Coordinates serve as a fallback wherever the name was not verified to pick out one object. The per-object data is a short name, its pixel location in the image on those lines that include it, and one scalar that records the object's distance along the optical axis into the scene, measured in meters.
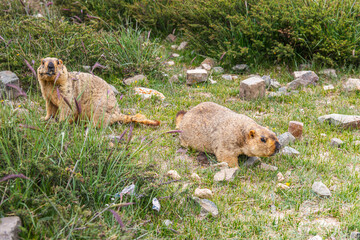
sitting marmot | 4.79
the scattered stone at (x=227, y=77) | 7.45
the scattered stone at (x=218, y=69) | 7.70
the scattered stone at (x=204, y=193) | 3.84
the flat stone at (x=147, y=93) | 6.60
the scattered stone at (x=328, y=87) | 6.82
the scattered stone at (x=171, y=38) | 9.19
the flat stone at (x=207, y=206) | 3.59
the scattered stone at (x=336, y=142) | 4.98
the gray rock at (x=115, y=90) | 6.48
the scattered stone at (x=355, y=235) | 3.21
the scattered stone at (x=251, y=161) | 4.58
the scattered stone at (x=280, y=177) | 4.23
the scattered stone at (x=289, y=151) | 4.73
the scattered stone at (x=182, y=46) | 8.81
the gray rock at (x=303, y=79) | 6.94
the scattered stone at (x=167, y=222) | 3.35
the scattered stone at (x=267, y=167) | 4.45
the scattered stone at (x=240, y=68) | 7.73
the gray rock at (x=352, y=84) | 6.65
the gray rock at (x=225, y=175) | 4.16
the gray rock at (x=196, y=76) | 7.19
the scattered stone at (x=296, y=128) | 5.14
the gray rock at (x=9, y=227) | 2.48
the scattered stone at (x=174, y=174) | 4.09
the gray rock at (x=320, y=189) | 3.87
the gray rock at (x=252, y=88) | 6.39
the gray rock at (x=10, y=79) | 6.12
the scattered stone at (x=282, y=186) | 4.05
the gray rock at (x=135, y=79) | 6.97
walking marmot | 4.40
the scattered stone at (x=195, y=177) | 4.25
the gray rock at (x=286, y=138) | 4.98
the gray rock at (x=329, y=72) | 7.23
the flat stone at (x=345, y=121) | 5.45
